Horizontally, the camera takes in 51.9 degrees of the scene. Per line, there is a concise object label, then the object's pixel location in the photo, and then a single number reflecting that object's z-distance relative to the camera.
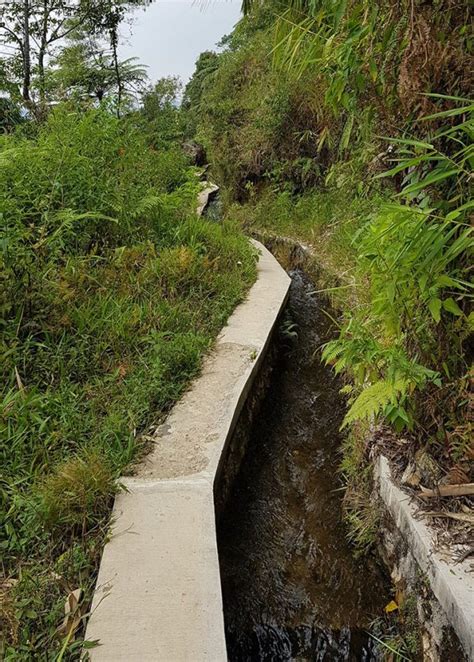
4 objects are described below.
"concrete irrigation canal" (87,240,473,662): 1.61
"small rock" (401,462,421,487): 2.02
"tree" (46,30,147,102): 11.11
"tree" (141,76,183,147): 10.73
